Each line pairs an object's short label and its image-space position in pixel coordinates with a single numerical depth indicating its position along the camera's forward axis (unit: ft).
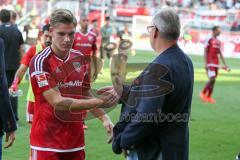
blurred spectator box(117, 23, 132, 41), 101.00
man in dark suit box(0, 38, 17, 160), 19.10
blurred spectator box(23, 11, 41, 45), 69.29
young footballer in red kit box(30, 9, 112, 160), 17.44
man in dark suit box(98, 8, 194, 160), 14.93
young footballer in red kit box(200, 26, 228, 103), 61.51
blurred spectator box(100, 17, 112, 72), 97.55
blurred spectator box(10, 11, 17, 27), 43.19
